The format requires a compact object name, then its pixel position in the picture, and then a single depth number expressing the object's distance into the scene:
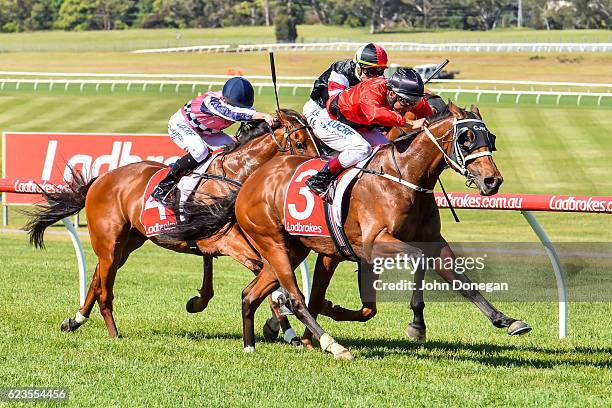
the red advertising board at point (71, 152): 35.72
